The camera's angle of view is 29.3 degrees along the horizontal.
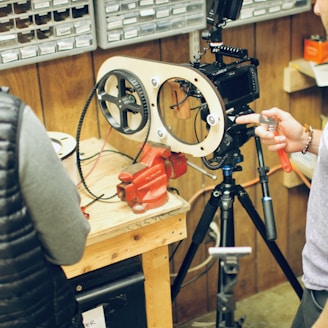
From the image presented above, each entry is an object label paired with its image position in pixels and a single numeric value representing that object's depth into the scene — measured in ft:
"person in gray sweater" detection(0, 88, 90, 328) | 3.91
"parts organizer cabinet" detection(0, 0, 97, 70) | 6.23
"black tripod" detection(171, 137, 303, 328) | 6.08
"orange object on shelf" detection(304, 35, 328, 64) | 7.84
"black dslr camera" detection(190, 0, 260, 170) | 5.94
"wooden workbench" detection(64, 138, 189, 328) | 5.84
